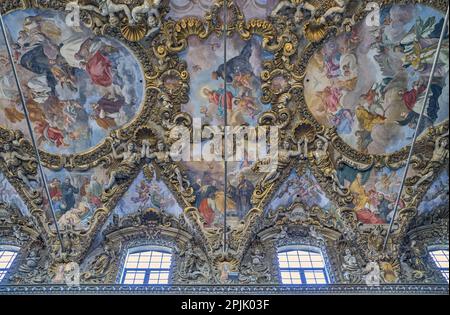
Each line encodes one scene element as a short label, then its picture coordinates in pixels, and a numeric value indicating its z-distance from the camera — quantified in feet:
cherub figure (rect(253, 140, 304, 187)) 55.67
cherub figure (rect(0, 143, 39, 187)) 54.34
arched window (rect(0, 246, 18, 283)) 49.96
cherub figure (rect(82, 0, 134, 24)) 52.08
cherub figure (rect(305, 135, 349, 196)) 55.36
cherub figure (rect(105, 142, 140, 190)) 55.42
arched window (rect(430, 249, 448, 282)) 49.11
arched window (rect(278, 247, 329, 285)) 48.88
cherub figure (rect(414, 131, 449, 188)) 53.52
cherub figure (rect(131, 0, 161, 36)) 51.88
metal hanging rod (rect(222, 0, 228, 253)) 46.30
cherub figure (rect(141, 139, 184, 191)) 55.77
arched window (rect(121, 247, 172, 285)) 49.14
